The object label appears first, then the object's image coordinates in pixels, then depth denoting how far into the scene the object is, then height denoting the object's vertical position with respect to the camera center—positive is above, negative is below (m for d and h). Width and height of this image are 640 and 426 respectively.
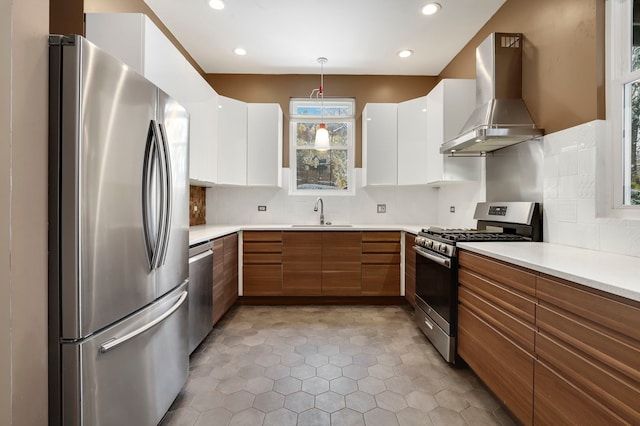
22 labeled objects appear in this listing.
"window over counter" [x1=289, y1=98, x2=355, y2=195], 3.96 +0.80
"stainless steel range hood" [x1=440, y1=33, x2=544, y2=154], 2.11 +0.87
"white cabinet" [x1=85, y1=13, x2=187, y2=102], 1.79 +1.08
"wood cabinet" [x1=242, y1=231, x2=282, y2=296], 3.25 -0.58
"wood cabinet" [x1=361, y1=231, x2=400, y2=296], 3.28 -0.59
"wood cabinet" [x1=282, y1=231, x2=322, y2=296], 3.27 -0.58
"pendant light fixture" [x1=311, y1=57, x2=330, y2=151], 3.30 +0.83
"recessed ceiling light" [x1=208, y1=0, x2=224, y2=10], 2.44 +1.75
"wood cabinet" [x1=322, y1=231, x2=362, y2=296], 3.28 -0.59
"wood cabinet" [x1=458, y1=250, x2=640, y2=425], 0.92 -0.54
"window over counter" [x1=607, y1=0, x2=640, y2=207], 1.59 +0.63
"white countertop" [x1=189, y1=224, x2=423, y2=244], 3.04 -0.19
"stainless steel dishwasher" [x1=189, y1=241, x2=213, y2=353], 2.04 -0.61
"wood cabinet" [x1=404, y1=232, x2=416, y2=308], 2.97 -0.60
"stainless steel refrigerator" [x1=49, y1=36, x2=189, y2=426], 1.01 -0.12
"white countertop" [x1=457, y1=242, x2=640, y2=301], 0.98 -0.22
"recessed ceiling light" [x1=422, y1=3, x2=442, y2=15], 2.48 +1.75
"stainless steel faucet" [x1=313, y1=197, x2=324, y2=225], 3.81 +0.04
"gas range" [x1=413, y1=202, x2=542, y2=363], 2.04 -0.34
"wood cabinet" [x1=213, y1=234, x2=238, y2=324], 2.57 -0.61
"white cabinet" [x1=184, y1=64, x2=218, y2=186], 2.54 +0.80
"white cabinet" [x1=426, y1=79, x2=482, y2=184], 2.93 +0.94
